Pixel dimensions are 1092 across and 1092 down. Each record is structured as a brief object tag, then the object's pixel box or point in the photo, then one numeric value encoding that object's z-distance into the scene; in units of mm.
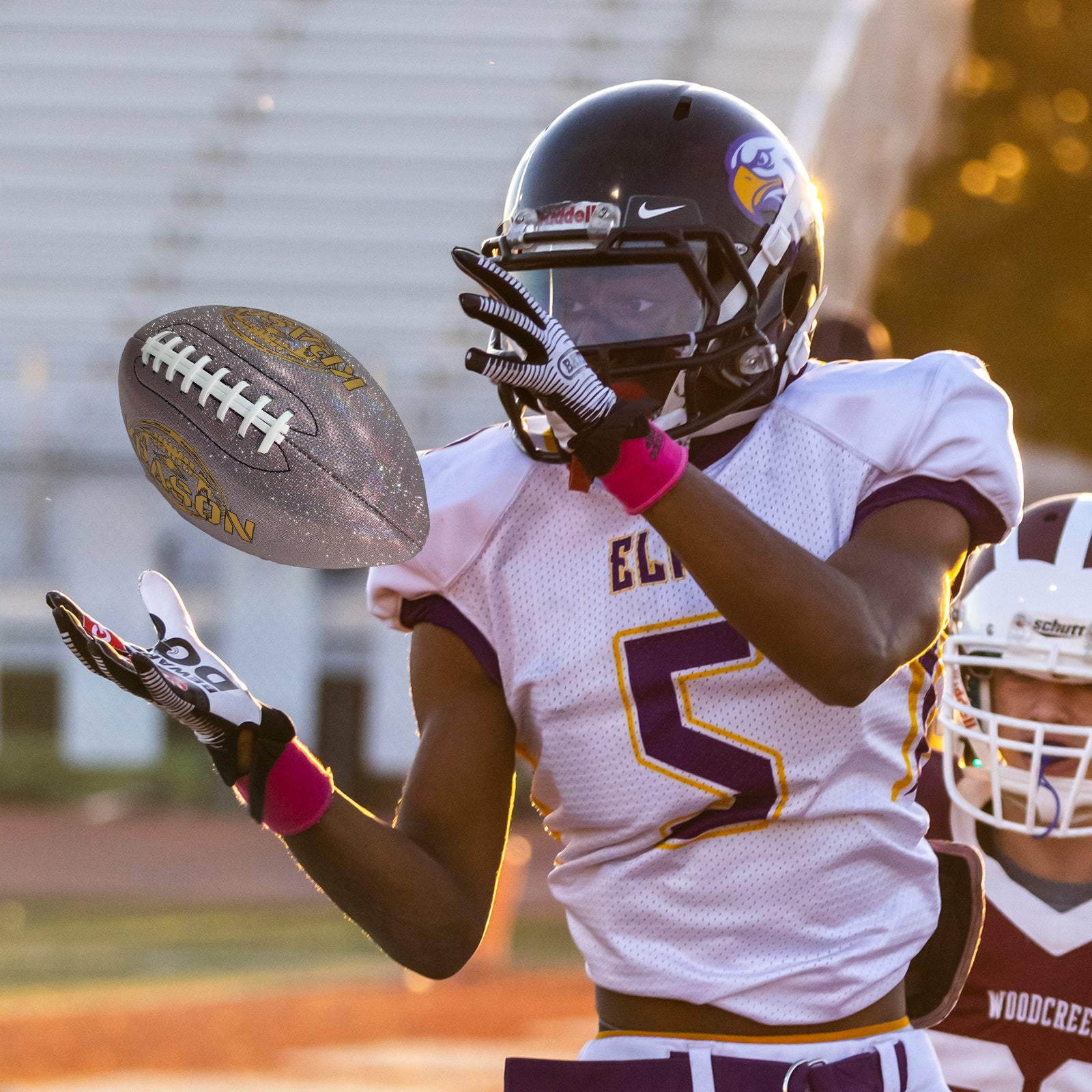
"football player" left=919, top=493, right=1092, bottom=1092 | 10577
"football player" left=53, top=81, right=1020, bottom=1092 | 10056
